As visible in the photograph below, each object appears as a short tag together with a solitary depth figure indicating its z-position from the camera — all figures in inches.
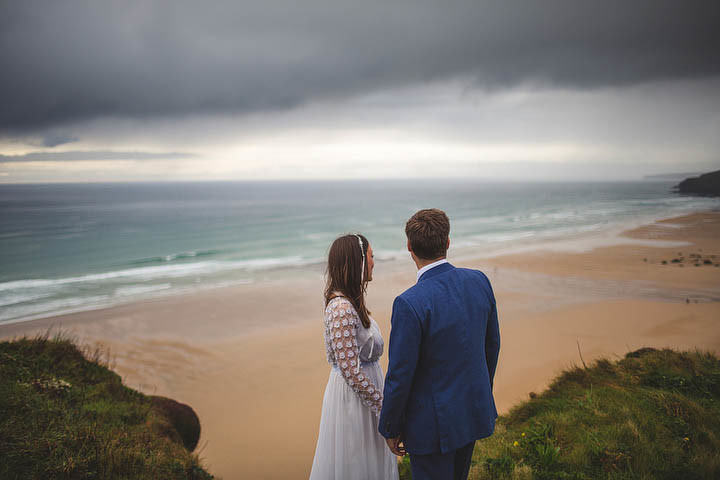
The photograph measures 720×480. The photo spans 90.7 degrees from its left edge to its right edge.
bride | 98.0
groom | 78.6
